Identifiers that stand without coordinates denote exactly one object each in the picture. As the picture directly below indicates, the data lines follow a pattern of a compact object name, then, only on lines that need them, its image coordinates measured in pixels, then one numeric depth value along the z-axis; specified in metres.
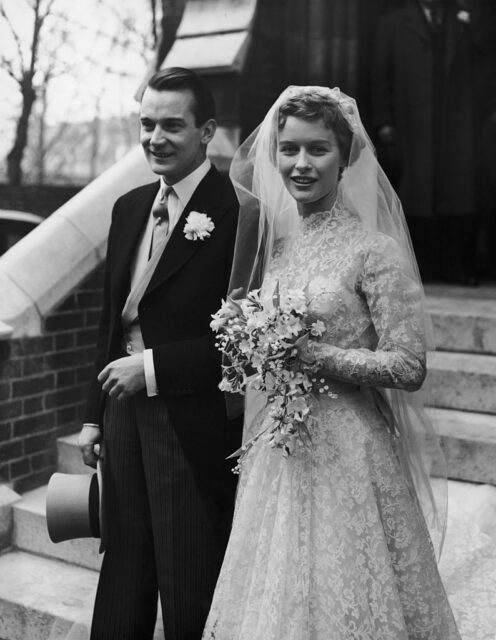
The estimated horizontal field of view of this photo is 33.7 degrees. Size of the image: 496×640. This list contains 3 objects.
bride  2.32
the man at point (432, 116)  6.05
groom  2.69
